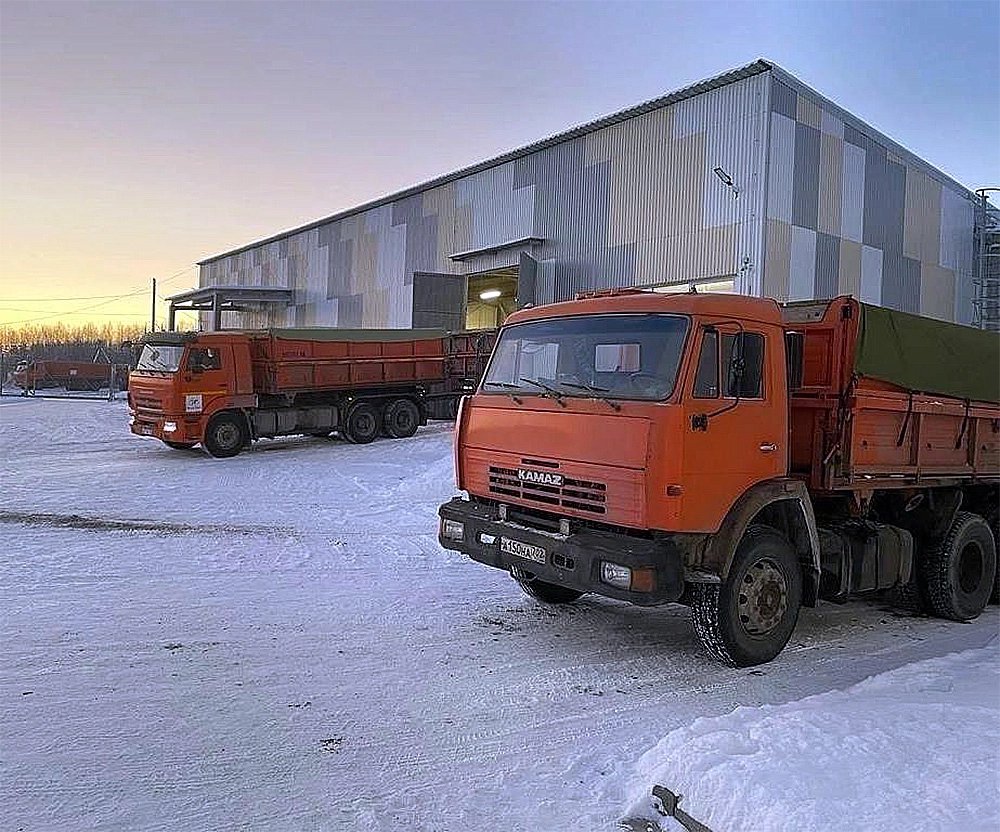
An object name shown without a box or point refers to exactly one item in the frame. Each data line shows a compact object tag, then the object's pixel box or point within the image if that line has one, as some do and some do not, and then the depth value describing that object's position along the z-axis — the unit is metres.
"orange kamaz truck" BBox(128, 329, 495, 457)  16.45
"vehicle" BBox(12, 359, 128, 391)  43.94
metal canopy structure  39.50
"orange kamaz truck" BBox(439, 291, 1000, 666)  5.27
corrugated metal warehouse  18.05
